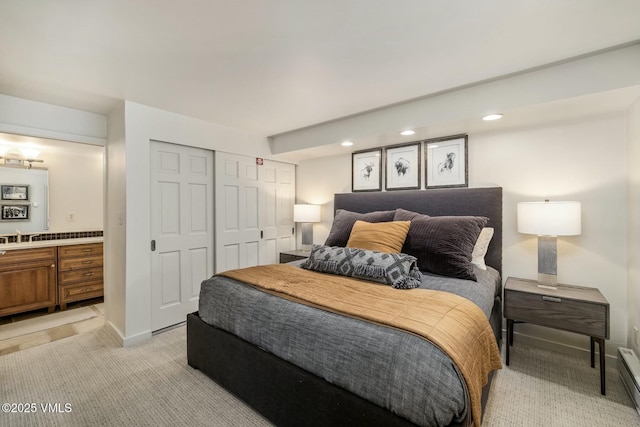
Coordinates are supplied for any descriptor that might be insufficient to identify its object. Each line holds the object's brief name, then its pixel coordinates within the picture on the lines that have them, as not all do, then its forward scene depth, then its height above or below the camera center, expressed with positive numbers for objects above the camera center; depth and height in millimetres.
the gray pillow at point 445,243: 2236 -272
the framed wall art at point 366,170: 3537 +520
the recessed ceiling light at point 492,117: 2363 +785
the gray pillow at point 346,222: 2908 -121
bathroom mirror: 3570 +173
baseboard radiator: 1753 -1062
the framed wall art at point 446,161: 2936 +520
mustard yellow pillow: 2455 -229
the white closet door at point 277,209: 4031 +37
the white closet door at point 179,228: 2936 -179
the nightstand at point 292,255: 3677 -572
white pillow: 2561 -340
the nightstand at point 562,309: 1917 -718
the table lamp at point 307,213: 3904 -24
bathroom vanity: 3193 -731
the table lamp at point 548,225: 2148 -123
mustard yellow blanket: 1229 -518
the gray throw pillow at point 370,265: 2004 -416
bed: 1145 -783
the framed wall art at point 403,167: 3230 +512
